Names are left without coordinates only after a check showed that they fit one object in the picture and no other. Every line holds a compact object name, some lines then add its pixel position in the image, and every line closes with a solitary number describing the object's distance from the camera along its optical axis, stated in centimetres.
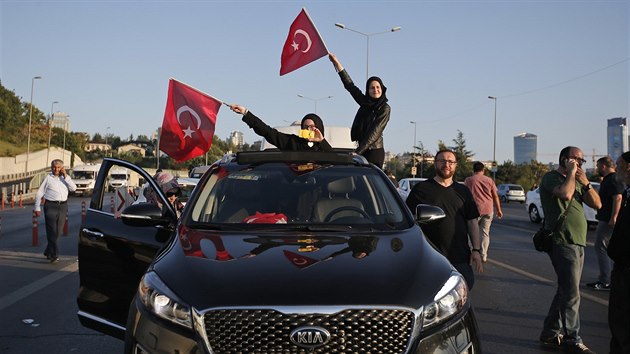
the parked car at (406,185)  2266
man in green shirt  598
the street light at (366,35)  3450
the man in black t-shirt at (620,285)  475
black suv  314
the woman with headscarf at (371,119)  726
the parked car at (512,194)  5606
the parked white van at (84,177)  4744
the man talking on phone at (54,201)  1188
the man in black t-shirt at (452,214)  567
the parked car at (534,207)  2483
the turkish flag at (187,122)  820
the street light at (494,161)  6393
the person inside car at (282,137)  714
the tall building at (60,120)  18970
